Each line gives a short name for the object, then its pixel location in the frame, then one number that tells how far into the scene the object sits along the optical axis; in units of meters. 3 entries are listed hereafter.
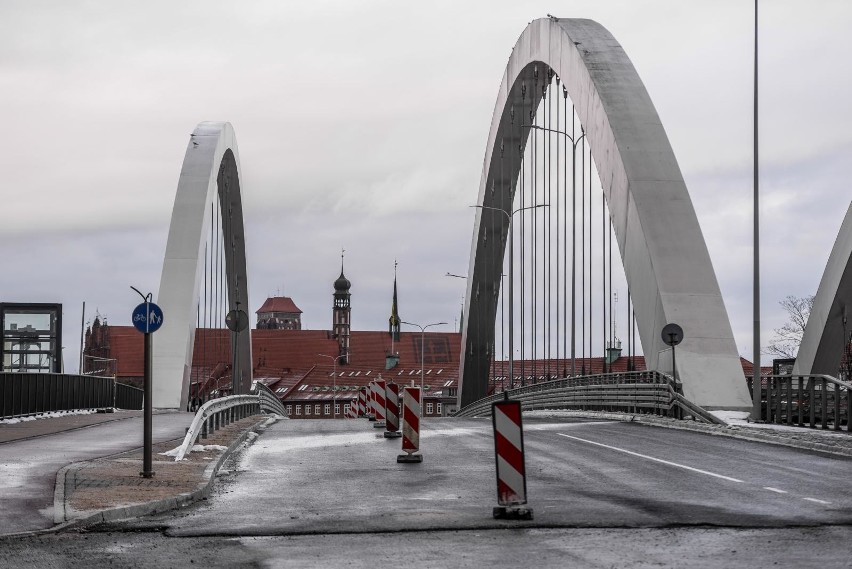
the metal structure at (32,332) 59.62
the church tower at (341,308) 177.38
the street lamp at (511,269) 51.44
